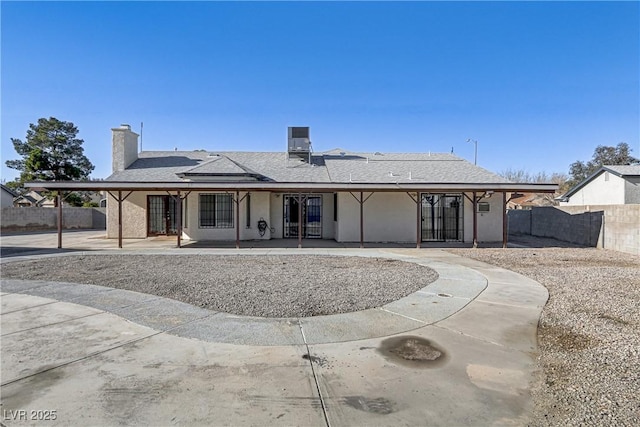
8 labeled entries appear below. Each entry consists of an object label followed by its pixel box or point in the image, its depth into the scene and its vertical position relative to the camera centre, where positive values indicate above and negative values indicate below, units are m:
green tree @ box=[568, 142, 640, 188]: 41.14 +5.62
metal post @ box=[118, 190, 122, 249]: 12.70 -0.54
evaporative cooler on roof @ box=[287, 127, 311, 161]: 18.44 +3.41
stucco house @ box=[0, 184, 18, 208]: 28.75 +0.87
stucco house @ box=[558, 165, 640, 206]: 22.83 +1.34
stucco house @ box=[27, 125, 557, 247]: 12.86 +0.22
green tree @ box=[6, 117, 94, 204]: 29.61 +4.80
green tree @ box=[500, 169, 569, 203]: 63.53 +5.61
